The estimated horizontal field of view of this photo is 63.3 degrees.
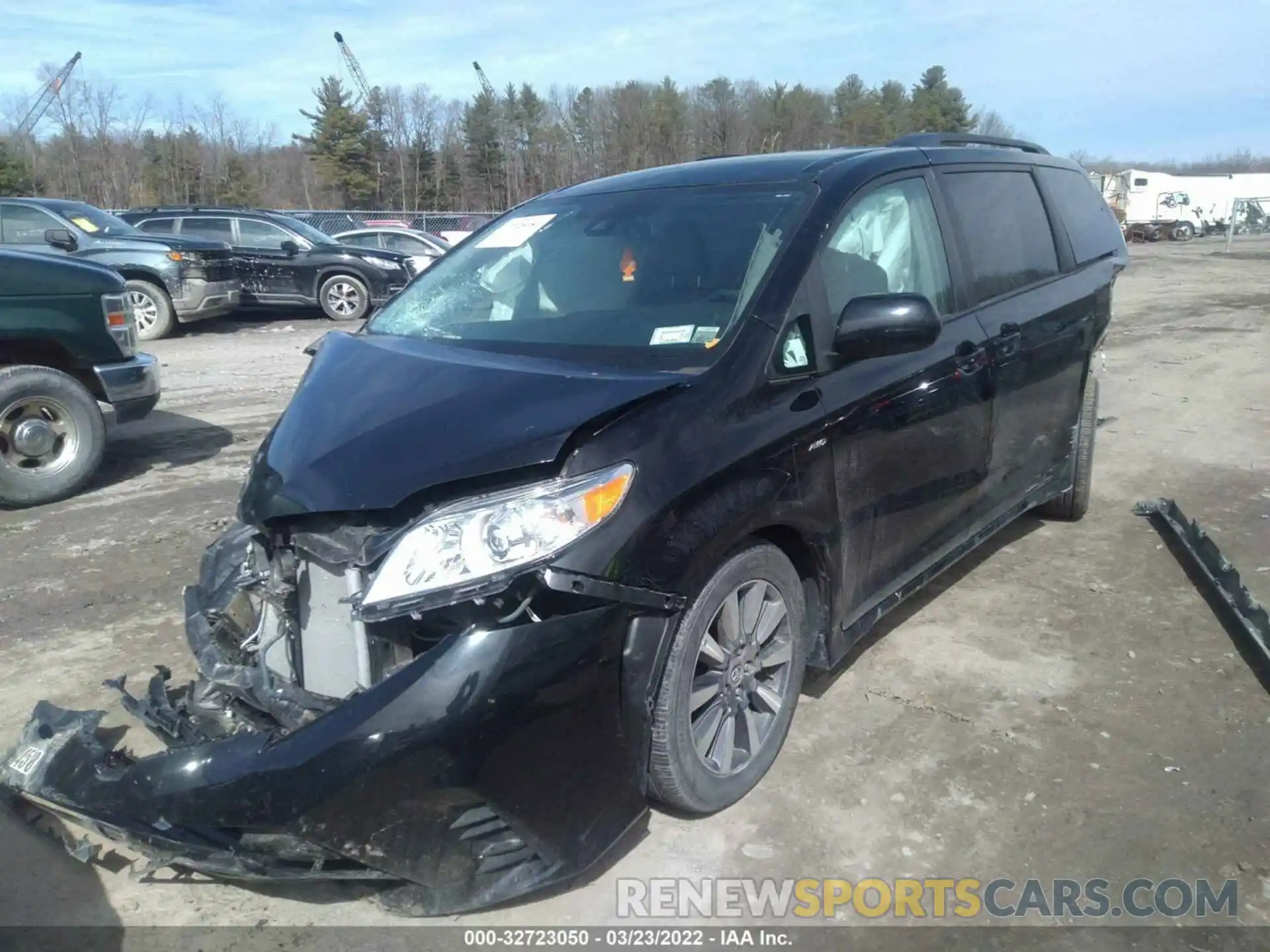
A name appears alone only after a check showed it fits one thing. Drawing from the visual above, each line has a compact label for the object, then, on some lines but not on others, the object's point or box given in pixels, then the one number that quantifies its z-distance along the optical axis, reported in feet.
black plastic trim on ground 13.44
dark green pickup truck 19.35
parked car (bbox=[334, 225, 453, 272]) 58.44
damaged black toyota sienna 7.72
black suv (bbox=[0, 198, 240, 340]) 40.63
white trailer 151.02
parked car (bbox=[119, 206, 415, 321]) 49.80
